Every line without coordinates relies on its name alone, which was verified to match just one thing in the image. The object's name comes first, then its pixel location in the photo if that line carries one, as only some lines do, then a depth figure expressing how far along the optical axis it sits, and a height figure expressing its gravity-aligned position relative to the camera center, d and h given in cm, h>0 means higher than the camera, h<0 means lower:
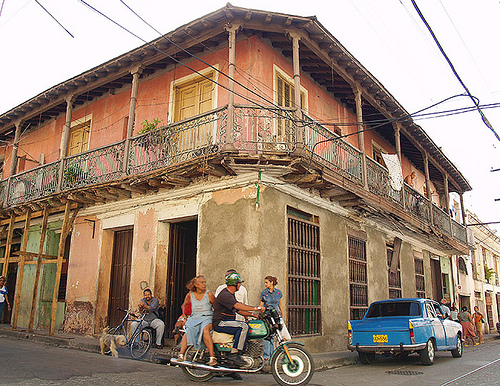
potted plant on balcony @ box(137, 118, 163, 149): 1016 +382
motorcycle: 570 -74
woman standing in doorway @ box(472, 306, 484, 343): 1630 -64
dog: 872 -84
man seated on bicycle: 889 -30
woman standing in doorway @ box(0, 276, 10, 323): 1197 +18
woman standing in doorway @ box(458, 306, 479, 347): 1473 -60
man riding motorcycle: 587 -21
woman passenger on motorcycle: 600 -25
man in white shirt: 811 +13
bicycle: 849 -79
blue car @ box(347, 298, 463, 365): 845 -52
